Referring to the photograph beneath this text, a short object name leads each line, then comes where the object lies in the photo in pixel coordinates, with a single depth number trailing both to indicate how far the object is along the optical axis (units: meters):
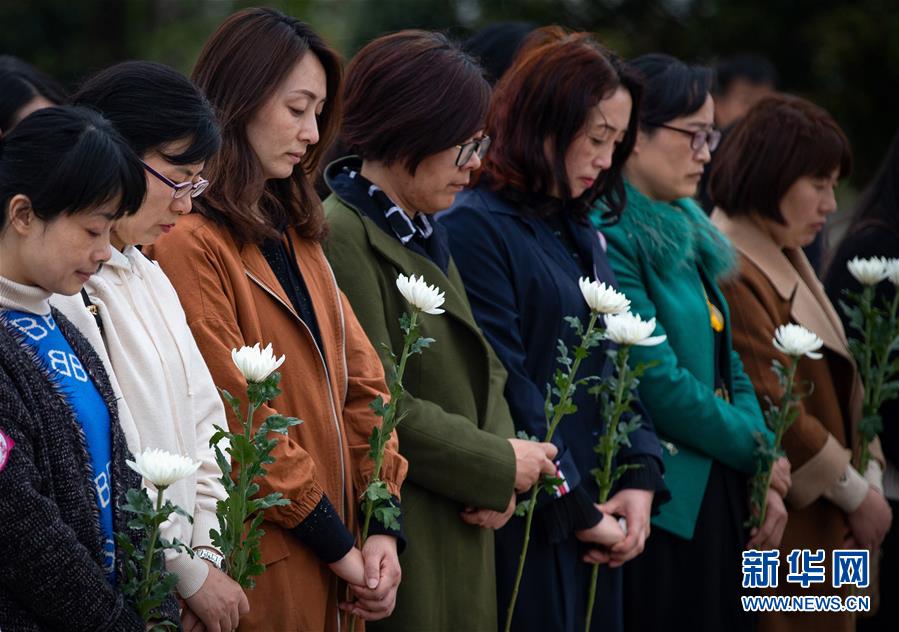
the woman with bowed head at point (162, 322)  5.11
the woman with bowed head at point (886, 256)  9.64
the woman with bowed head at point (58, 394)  4.42
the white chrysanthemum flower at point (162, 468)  4.44
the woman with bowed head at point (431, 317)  6.54
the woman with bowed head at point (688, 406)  8.10
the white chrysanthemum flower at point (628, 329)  6.66
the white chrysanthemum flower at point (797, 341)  7.81
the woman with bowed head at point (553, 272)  7.25
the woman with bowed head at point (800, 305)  8.96
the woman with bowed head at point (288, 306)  5.65
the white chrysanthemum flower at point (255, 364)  4.84
